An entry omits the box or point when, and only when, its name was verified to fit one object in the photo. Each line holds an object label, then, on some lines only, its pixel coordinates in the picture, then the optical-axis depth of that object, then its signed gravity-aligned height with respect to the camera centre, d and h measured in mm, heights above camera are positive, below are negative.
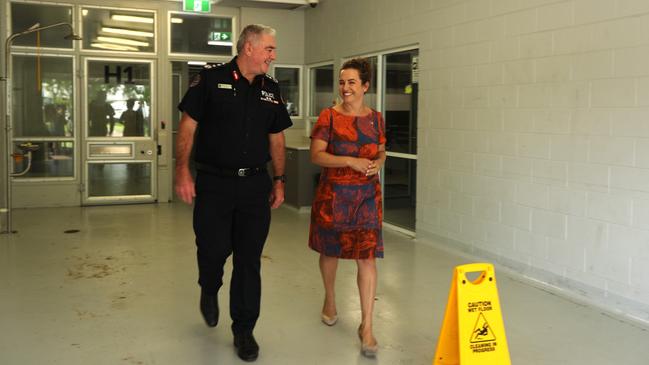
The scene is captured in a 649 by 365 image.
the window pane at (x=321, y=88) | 9156 +693
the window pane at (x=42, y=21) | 8430 +1478
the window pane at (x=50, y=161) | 8641 -375
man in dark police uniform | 3234 -147
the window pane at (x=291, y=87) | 9828 +732
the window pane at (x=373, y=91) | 7613 +530
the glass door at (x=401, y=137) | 6945 -10
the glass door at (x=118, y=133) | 8898 +16
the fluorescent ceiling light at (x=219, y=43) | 9477 +1349
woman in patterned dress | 3504 -252
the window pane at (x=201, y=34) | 9258 +1454
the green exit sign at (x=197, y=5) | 8633 +1731
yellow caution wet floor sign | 2898 -854
